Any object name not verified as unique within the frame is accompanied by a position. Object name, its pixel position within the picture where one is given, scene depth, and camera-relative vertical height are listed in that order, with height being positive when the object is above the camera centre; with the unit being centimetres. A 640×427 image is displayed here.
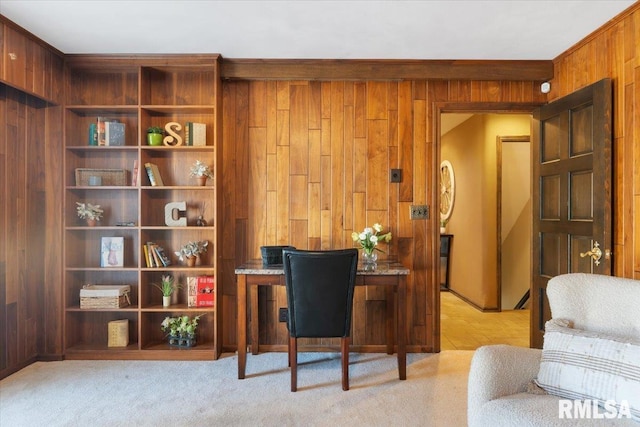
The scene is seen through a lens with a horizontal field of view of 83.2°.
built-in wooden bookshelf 303 +17
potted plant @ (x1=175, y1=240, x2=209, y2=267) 302 -33
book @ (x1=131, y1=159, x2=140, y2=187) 304 +31
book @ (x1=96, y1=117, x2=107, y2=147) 300 +65
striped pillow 137 -63
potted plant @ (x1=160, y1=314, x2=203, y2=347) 301 -99
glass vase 272 -38
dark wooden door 236 +16
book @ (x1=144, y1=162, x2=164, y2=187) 298 +32
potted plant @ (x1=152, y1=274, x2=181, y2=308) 301 -64
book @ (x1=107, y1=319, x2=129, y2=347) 299 -102
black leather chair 229 -54
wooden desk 256 -51
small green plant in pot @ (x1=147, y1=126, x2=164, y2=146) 298 +63
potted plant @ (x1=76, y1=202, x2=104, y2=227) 300 +0
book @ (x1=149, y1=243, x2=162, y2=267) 299 -36
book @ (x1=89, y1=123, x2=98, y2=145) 302 +66
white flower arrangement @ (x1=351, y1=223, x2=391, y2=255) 278 -21
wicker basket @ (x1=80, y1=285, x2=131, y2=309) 294 -70
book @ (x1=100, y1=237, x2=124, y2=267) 302 -33
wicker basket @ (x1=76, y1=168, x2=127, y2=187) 298 +31
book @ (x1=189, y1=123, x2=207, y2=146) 304 +66
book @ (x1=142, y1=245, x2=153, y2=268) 298 -35
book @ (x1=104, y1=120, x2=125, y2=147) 300 +65
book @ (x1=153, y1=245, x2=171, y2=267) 300 -37
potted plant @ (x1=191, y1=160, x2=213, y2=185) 303 +34
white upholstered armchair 136 -65
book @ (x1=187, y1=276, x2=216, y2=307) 302 -66
